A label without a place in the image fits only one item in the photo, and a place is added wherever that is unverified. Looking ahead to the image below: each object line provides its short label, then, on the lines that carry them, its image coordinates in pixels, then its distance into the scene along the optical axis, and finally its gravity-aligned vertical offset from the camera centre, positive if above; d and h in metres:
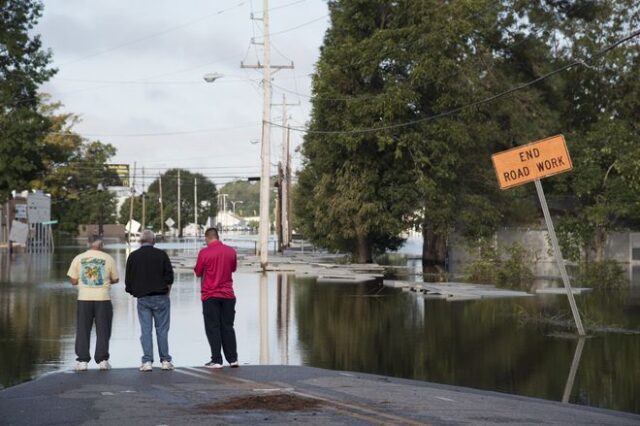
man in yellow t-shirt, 14.31 -0.66
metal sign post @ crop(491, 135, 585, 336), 19.52 +1.60
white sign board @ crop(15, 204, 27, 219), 84.75 +3.06
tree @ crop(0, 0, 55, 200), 50.81 +7.42
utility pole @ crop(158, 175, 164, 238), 144.68 +4.27
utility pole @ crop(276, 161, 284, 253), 71.57 +2.74
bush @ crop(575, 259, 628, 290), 35.06 -0.73
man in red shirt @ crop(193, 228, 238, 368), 14.80 -0.63
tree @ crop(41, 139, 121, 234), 124.88 +7.39
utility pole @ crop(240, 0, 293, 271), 43.56 +4.42
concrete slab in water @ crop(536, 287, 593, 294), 31.34 -1.08
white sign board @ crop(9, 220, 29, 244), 76.00 +1.22
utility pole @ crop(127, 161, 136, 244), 139.98 +9.66
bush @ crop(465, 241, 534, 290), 38.28 -0.54
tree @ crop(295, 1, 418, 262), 45.62 +5.00
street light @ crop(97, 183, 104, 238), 137.25 +4.87
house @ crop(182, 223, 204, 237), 176.12 +3.54
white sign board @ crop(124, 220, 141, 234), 120.42 +2.67
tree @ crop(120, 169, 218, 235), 169.09 +9.29
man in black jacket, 14.37 -0.51
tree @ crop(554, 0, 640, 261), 48.59 +5.77
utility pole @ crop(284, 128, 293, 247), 79.75 +4.46
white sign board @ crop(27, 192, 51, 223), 79.00 +3.08
